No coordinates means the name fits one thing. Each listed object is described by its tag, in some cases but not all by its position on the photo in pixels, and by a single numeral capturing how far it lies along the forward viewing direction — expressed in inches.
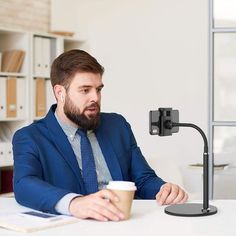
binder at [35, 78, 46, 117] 248.0
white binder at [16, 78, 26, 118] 238.4
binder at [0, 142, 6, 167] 230.9
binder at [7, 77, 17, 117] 232.9
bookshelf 233.3
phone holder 95.9
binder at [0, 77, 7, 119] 229.8
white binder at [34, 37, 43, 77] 246.1
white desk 81.3
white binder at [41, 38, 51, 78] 250.2
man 109.2
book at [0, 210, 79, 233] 83.1
